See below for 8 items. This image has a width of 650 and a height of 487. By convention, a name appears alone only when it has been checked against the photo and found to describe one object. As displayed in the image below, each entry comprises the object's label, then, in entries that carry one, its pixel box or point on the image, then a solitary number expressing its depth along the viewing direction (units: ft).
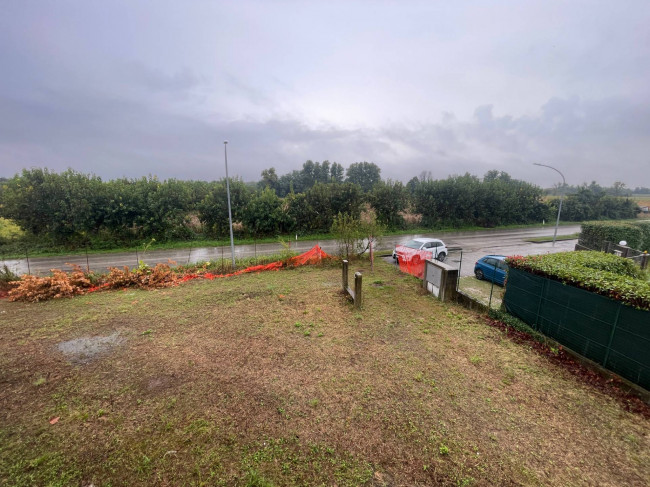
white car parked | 52.70
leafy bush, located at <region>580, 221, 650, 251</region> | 58.54
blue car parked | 38.44
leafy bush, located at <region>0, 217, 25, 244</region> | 71.88
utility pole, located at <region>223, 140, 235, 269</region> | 46.06
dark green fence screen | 17.01
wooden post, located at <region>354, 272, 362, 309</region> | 28.85
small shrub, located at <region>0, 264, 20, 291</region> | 37.35
